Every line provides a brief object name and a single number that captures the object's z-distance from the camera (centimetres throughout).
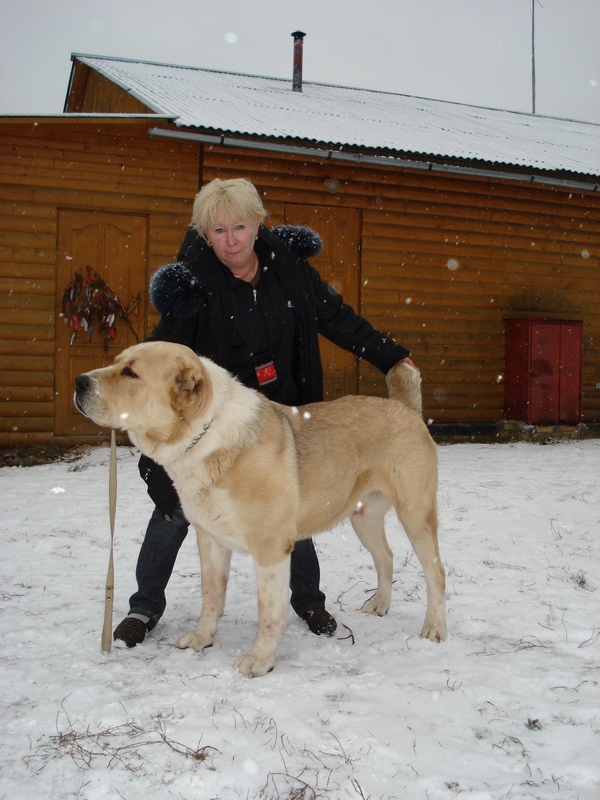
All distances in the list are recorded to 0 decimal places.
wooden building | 820
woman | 329
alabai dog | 288
